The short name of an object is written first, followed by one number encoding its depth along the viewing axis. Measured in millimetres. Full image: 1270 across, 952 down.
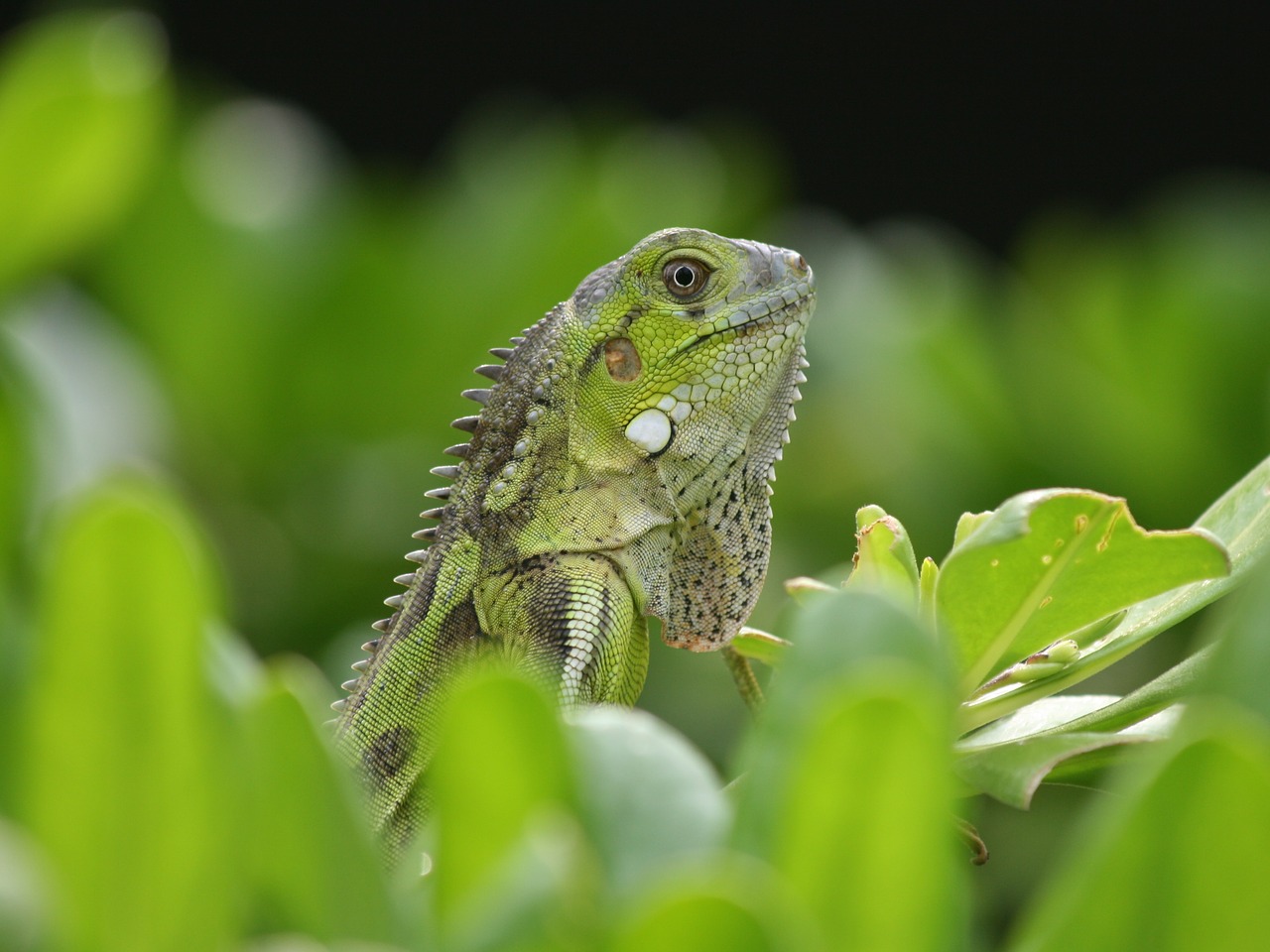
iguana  2312
